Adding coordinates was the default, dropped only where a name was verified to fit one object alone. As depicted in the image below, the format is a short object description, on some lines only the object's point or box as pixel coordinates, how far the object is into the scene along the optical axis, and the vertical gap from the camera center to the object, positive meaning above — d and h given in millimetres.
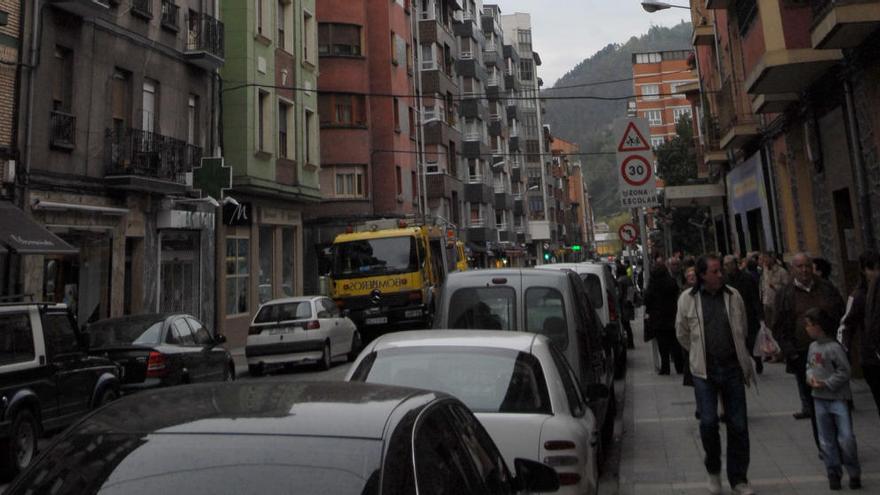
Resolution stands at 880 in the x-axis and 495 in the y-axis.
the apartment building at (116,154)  15977 +3730
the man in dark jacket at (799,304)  7367 -335
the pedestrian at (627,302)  18109 -551
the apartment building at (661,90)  95125 +24955
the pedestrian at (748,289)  11391 -228
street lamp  20281 +7687
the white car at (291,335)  17000 -911
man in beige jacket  6117 -743
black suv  7969 -838
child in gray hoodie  6035 -1072
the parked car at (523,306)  7461 -214
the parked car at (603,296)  13945 -286
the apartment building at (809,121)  10117 +2744
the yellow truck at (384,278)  21422 +410
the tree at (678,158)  43656 +7347
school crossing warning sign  12562 +1998
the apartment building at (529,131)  73750 +16898
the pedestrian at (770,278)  11328 -81
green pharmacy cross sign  21047 +3532
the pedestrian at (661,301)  12523 -382
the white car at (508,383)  4773 -671
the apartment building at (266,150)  24328 +5258
